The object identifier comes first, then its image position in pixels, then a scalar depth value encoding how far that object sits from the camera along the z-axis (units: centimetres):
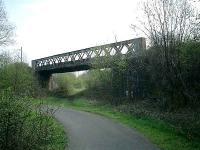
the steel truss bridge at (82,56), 3759
